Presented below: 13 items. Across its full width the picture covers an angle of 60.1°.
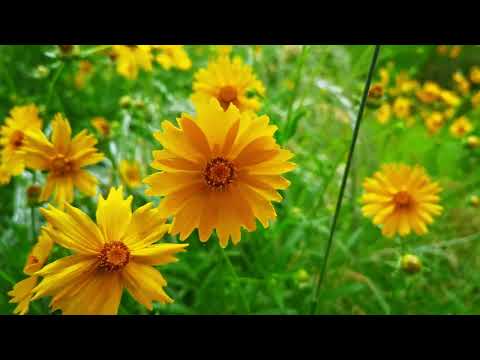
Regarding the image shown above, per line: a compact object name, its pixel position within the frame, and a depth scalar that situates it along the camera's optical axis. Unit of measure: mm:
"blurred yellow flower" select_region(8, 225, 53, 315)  143
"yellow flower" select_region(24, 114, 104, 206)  205
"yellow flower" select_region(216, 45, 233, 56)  341
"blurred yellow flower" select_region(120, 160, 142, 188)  296
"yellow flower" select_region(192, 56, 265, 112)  235
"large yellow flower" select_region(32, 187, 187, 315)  133
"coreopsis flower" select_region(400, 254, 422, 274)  232
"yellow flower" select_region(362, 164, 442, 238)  257
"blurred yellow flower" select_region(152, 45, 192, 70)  295
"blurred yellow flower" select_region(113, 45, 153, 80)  272
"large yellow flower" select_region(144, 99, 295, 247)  141
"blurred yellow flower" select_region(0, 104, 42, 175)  236
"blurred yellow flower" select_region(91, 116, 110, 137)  290
